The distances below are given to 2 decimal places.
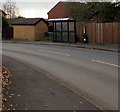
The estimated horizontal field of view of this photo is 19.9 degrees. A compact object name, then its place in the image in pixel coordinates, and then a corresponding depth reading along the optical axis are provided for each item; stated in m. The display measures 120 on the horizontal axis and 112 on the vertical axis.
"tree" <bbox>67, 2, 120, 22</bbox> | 34.86
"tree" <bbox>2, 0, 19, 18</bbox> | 83.53
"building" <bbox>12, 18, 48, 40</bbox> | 42.44
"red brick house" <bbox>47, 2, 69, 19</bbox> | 68.69
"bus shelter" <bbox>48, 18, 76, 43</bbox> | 34.92
